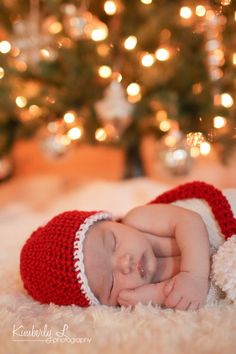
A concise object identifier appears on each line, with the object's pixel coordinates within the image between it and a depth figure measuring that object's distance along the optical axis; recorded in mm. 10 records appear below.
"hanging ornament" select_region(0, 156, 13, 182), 2018
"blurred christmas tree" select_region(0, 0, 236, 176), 1559
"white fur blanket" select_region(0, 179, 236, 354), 692
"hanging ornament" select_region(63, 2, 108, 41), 1558
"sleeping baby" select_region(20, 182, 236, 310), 847
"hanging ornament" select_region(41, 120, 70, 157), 1638
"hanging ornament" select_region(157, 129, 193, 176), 1511
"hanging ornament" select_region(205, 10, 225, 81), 1402
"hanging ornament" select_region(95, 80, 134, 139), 1504
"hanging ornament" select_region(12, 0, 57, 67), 1661
